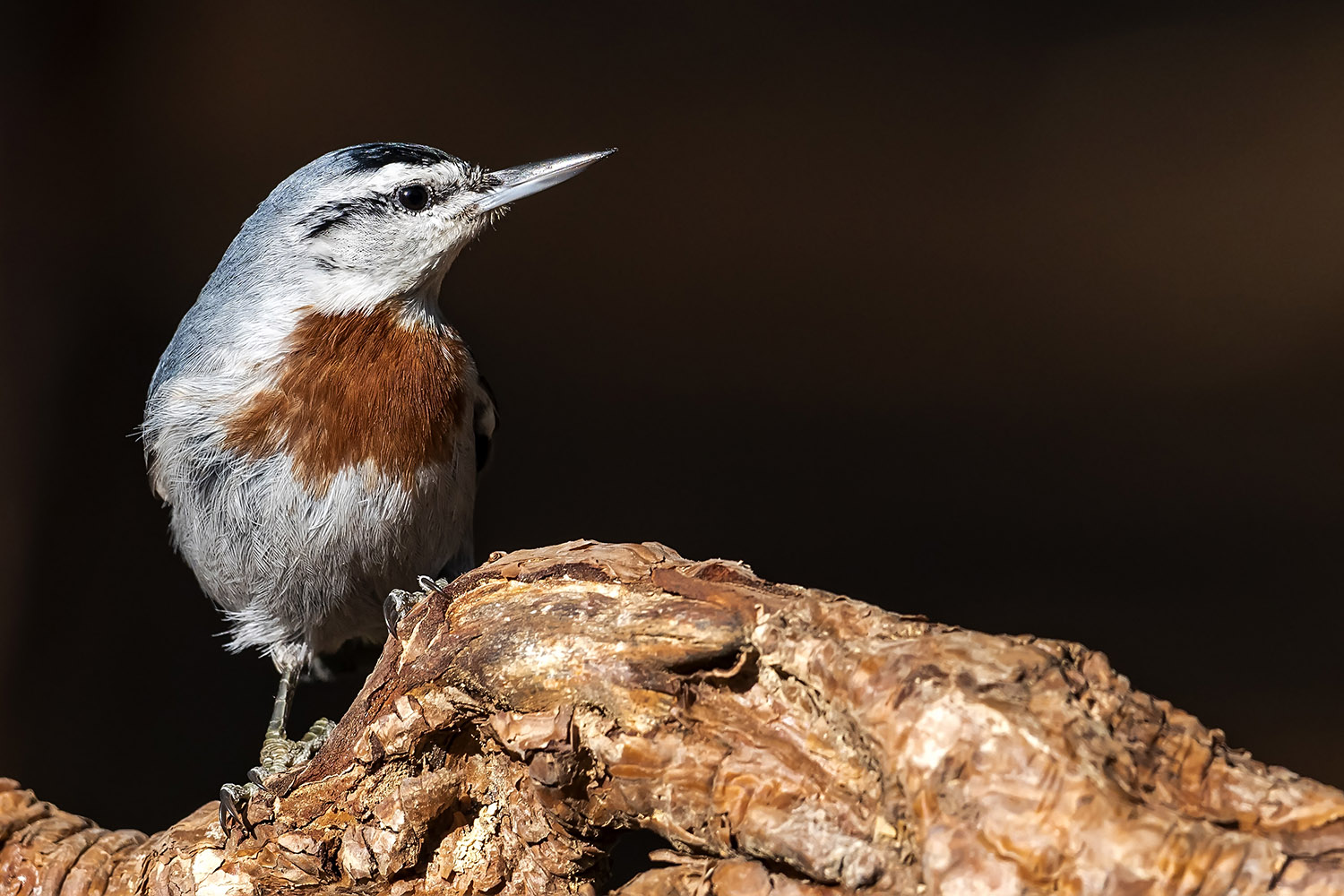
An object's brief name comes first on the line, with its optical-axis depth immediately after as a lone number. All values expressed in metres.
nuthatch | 2.82
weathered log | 2.76
